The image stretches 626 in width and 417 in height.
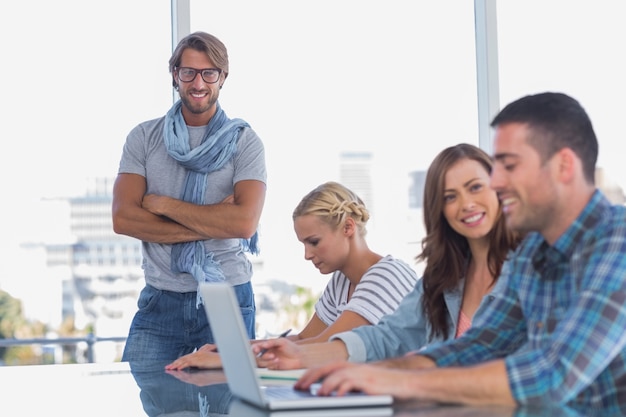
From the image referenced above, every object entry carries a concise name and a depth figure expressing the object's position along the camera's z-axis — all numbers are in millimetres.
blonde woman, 4521
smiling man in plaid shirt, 3058
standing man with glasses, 4779
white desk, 3122
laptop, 3184
